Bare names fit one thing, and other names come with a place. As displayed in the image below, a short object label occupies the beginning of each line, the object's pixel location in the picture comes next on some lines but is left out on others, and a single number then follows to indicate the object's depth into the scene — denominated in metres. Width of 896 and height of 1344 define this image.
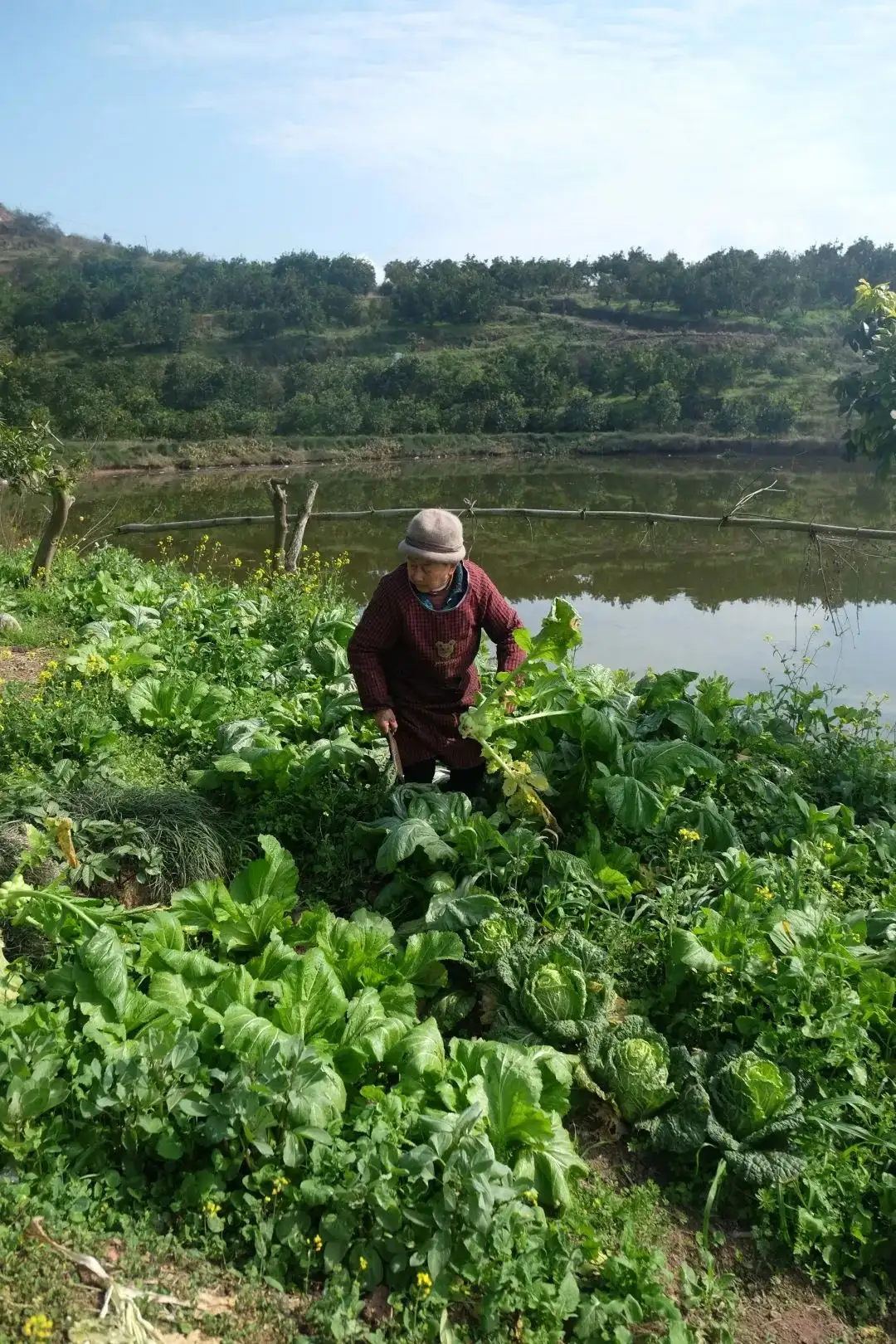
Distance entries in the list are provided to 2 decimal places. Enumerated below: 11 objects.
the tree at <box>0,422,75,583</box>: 8.97
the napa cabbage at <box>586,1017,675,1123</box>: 3.06
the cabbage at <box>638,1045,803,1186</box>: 2.82
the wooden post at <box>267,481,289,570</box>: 9.94
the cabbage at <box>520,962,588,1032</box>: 3.27
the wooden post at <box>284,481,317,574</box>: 10.09
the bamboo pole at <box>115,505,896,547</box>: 6.77
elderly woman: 3.99
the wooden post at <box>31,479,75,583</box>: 8.88
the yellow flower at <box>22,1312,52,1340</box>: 1.89
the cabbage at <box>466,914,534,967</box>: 3.54
